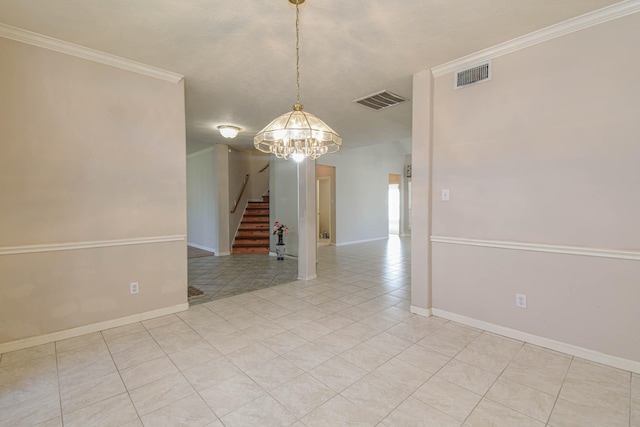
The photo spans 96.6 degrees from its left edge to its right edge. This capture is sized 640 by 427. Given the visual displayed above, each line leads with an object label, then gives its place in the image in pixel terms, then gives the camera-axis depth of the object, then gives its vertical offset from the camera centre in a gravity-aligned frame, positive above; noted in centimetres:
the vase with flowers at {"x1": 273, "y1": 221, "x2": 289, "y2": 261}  655 -62
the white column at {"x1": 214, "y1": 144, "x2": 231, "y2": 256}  704 +37
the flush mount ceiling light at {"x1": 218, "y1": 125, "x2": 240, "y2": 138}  527 +145
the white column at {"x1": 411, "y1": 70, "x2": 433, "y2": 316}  315 +18
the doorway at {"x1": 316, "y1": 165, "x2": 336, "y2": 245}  858 +9
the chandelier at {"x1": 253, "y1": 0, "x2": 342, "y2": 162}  206 +55
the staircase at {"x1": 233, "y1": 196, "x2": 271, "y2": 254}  749 -64
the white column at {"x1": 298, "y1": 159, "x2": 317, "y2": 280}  473 -19
